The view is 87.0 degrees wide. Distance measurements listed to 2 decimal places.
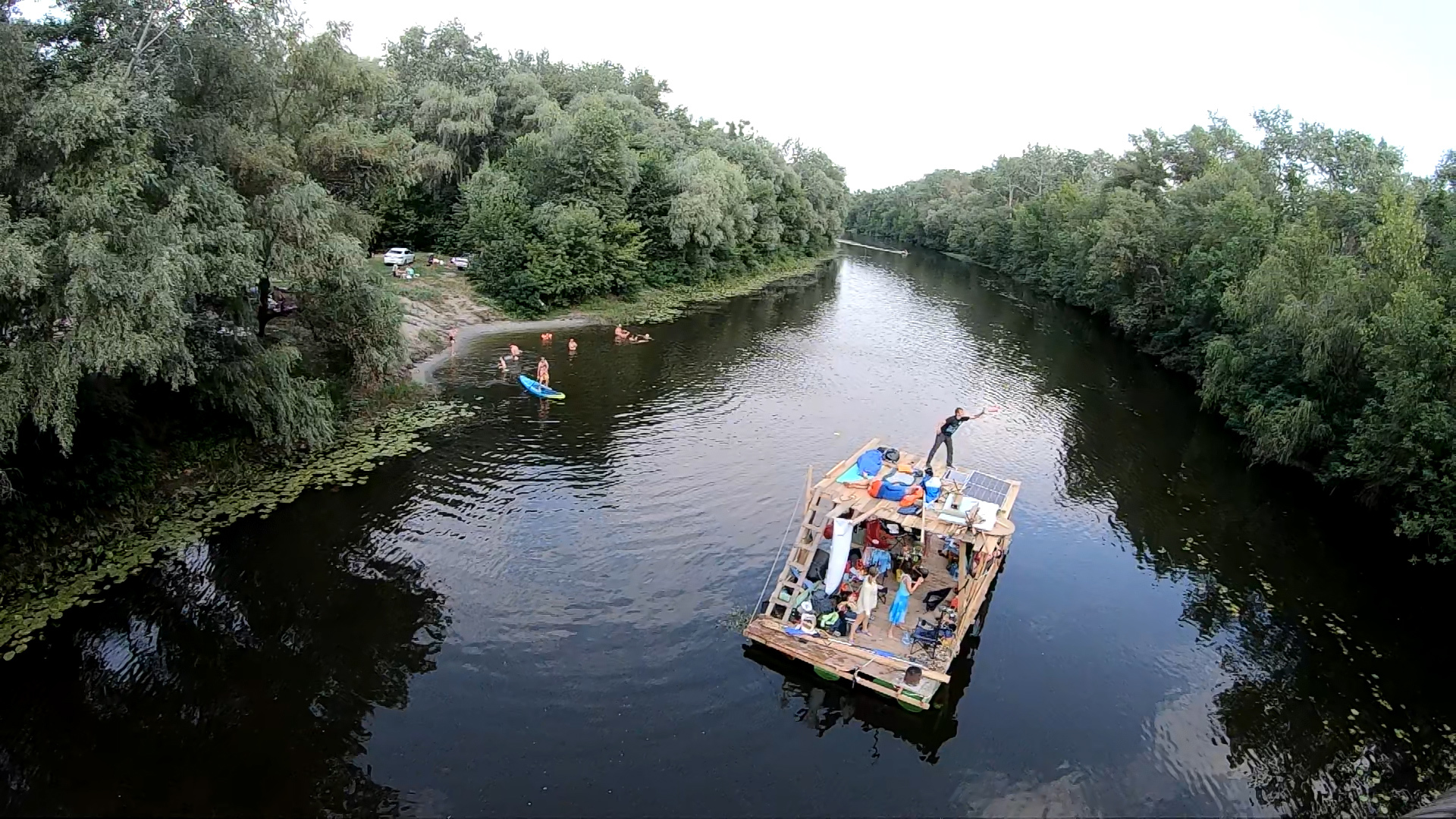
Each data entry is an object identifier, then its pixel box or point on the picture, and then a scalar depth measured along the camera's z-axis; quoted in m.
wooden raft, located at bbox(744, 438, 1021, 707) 16.86
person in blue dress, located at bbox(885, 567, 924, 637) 18.36
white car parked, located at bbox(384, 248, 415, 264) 55.00
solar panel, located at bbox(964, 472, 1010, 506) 21.02
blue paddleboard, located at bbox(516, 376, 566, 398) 35.44
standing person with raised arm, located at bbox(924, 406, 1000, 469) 23.14
